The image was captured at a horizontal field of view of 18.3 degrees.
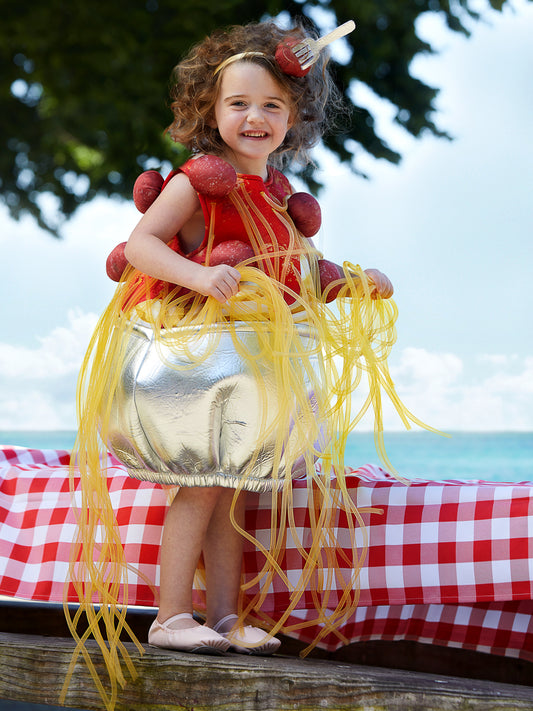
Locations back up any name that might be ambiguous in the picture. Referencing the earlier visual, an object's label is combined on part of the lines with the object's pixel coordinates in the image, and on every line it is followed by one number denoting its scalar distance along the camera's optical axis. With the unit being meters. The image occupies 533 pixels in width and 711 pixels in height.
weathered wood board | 2.27
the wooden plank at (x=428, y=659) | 2.64
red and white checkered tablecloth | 2.48
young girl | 2.43
